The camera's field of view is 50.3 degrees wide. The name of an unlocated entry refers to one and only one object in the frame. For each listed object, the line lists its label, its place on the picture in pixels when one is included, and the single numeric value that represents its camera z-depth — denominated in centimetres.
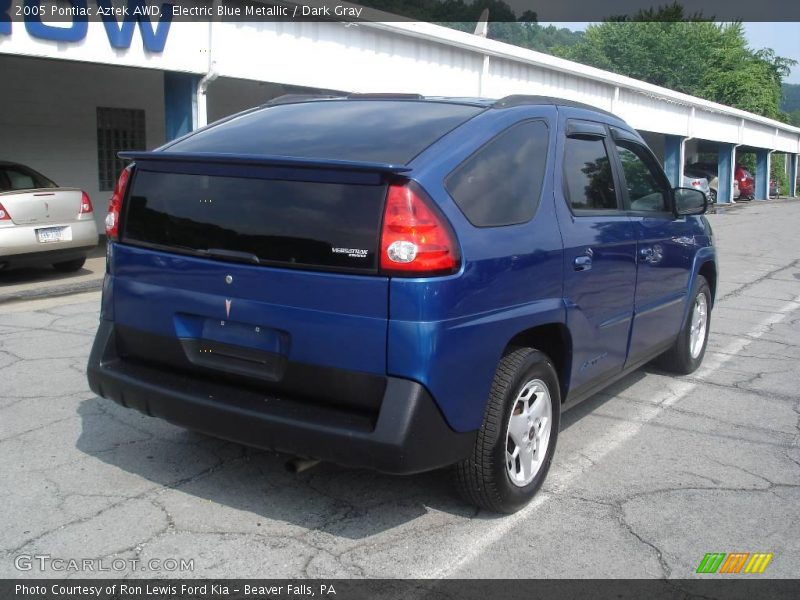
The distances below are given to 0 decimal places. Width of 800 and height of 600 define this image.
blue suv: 332
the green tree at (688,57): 5450
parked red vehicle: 3922
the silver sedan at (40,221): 997
